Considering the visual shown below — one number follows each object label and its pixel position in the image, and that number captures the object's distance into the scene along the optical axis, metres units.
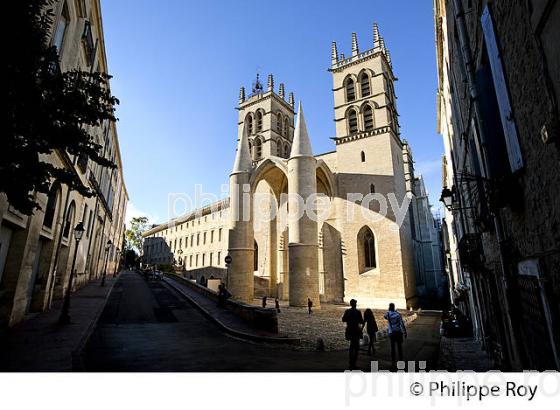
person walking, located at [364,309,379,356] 7.78
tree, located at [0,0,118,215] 3.56
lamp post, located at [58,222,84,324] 9.02
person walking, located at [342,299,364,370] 6.24
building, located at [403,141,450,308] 30.60
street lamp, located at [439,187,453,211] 7.68
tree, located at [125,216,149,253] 63.62
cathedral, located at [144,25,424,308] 22.92
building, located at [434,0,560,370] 2.78
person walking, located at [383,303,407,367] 7.09
